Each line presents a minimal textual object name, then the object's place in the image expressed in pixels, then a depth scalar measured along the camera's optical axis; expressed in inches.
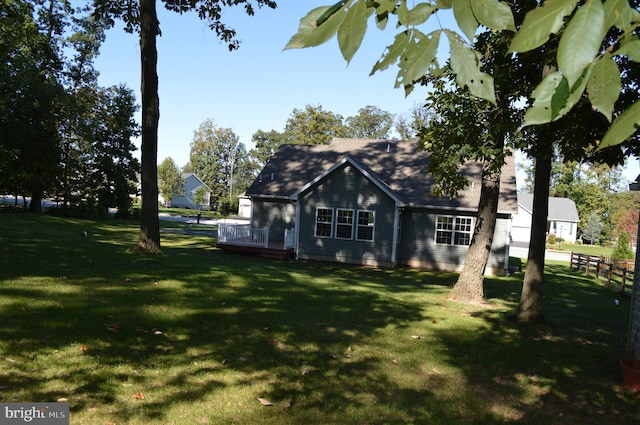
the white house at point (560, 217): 2270.7
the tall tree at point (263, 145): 3090.8
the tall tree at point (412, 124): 2139.5
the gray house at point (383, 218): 883.4
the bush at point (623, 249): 1122.7
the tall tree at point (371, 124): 2960.1
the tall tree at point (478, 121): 341.4
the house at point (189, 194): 3528.5
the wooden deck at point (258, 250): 903.1
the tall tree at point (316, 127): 2474.2
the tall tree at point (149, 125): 546.0
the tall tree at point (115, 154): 1563.7
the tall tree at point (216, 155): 3501.5
